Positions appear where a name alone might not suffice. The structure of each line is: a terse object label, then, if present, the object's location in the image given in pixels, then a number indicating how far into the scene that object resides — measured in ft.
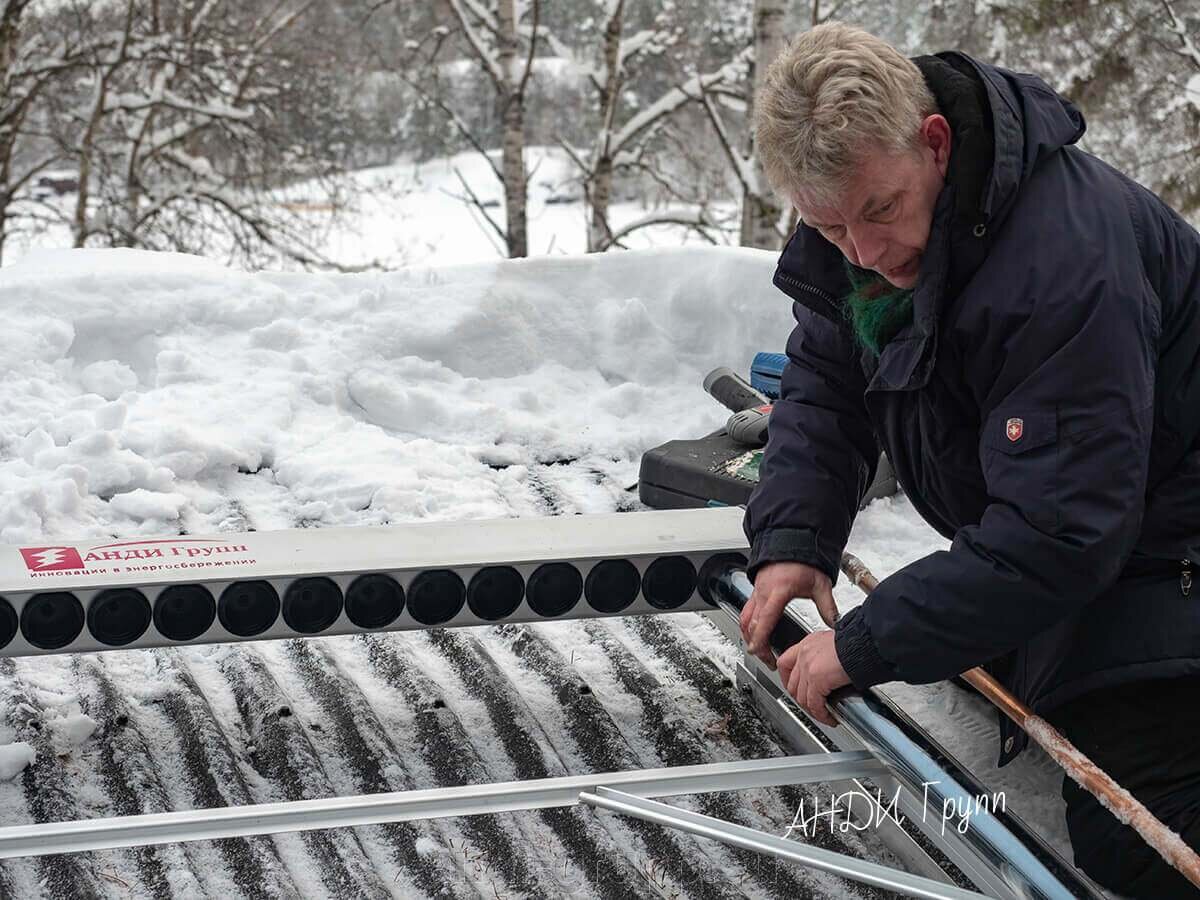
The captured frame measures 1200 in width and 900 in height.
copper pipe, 5.47
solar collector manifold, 7.88
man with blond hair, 5.67
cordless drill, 11.69
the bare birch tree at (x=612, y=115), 31.50
